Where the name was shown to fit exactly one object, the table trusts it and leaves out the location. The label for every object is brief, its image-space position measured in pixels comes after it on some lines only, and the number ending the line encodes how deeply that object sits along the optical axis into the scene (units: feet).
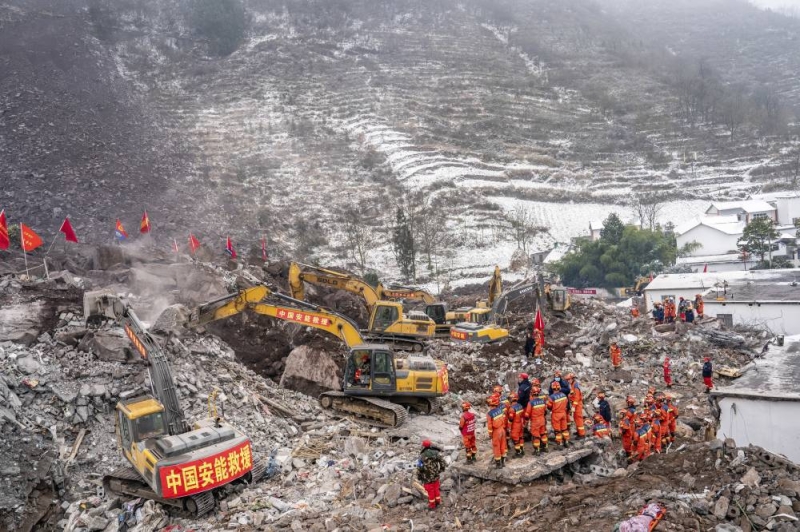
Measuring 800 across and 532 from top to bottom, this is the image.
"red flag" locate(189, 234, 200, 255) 81.55
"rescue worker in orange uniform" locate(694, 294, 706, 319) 76.64
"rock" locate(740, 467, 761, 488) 22.79
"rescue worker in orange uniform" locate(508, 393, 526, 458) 31.63
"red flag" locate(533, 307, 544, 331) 57.94
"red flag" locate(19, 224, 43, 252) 52.13
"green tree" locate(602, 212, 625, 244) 125.90
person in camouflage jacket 26.48
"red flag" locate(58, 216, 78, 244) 60.84
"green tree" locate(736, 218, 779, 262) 118.73
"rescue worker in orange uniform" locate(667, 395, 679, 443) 35.83
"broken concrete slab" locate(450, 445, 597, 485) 28.17
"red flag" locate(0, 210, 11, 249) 52.38
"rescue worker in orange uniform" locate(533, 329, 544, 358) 59.00
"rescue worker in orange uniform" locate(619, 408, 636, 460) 33.22
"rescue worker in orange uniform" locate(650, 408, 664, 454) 33.94
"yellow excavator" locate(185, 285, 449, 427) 42.01
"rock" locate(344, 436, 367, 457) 35.78
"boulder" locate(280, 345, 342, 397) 48.93
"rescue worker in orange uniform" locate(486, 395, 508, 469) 29.68
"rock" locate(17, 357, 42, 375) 37.14
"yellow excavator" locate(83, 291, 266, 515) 28.07
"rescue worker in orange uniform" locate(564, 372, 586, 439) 33.65
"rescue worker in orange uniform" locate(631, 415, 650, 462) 32.89
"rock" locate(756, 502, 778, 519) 20.75
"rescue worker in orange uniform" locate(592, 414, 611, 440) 34.04
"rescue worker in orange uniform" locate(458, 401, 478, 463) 30.04
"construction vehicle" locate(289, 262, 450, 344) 56.85
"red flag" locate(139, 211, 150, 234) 71.51
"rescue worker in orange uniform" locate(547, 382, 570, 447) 31.68
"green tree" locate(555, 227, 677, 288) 121.49
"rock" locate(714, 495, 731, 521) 21.18
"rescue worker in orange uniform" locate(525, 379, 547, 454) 31.12
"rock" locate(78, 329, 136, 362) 40.40
